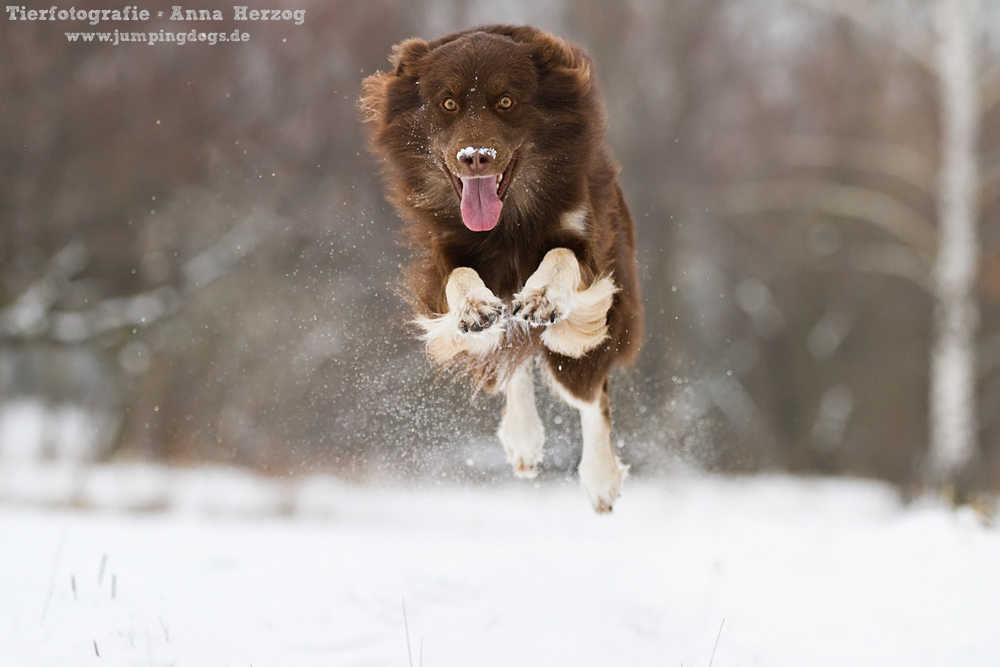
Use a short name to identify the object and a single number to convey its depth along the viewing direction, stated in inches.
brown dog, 262.8
